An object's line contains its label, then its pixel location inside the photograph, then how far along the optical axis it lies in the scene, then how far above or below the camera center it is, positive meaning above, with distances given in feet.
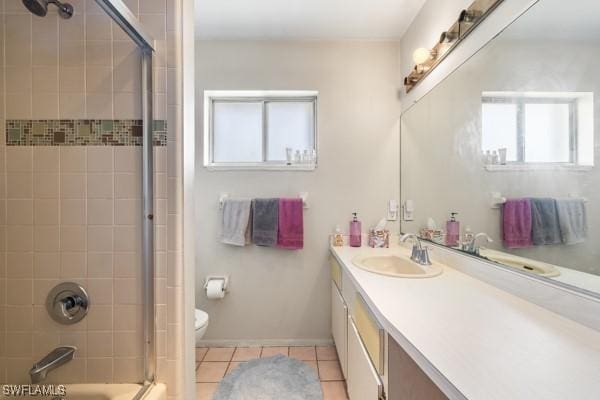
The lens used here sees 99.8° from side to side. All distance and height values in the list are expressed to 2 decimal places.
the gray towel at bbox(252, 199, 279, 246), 6.47 -0.59
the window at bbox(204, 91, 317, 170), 7.14 +2.02
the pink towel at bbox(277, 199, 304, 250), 6.43 -0.69
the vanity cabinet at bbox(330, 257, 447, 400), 2.29 -1.96
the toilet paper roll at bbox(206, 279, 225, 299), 6.27 -2.29
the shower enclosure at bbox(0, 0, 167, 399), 2.90 +0.13
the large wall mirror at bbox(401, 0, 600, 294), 2.38 +0.62
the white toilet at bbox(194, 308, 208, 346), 5.21 -2.63
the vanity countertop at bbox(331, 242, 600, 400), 1.62 -1.22
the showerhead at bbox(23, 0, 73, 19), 2.81 +2.16
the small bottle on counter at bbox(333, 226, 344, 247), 6.56 -1.07
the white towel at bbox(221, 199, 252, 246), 6.56 -0.52
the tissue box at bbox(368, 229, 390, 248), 6.37 -1.04
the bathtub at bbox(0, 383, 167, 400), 2.74 -2.12
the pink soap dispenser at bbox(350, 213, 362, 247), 6.50 -0.93
